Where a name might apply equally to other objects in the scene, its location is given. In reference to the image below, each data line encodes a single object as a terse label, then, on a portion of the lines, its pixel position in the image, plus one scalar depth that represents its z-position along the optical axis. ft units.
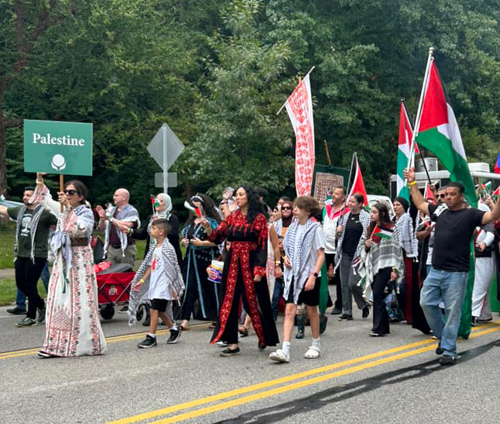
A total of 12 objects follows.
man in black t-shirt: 25.73
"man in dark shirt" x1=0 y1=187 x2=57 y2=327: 34.14
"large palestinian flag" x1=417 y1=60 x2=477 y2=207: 29.50
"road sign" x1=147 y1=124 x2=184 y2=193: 46.34
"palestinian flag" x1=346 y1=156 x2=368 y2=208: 45.57
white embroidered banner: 42.96
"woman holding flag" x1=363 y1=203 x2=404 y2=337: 31.40
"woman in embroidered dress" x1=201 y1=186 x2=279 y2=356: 26.71
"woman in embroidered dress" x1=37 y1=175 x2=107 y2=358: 26.20
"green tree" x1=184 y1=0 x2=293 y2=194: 69.00
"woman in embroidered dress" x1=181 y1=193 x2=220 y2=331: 32.54
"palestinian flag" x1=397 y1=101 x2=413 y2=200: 41.39
